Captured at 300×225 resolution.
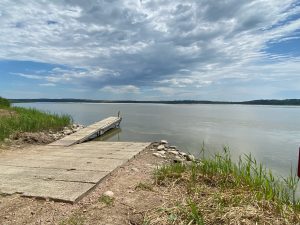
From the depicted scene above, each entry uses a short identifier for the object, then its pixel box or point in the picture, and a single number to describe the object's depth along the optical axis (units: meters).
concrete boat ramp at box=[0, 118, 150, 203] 3.04
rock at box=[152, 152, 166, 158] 5.79
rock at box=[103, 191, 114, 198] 2.95
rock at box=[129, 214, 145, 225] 2.34
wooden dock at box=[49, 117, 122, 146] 7.36
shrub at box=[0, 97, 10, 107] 15.52
